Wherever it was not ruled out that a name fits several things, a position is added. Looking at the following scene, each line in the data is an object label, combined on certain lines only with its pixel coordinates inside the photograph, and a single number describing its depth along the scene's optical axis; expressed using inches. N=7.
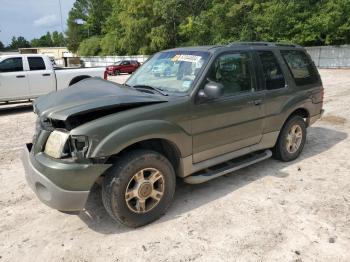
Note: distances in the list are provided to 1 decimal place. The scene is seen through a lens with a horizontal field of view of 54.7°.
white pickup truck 395.9
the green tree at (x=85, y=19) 3063.5
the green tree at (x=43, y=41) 5472.4
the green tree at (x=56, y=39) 4671.5
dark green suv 123.8
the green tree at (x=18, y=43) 5358.3
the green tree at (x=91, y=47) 2406.5
